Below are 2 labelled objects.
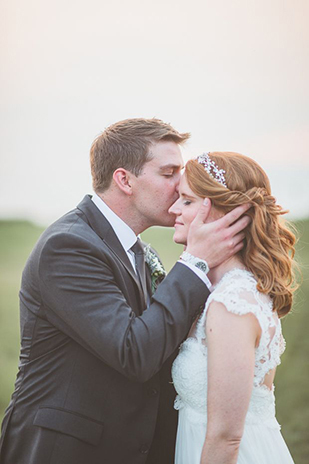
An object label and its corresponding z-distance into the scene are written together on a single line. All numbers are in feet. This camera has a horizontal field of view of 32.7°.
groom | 7.94
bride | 7.68
